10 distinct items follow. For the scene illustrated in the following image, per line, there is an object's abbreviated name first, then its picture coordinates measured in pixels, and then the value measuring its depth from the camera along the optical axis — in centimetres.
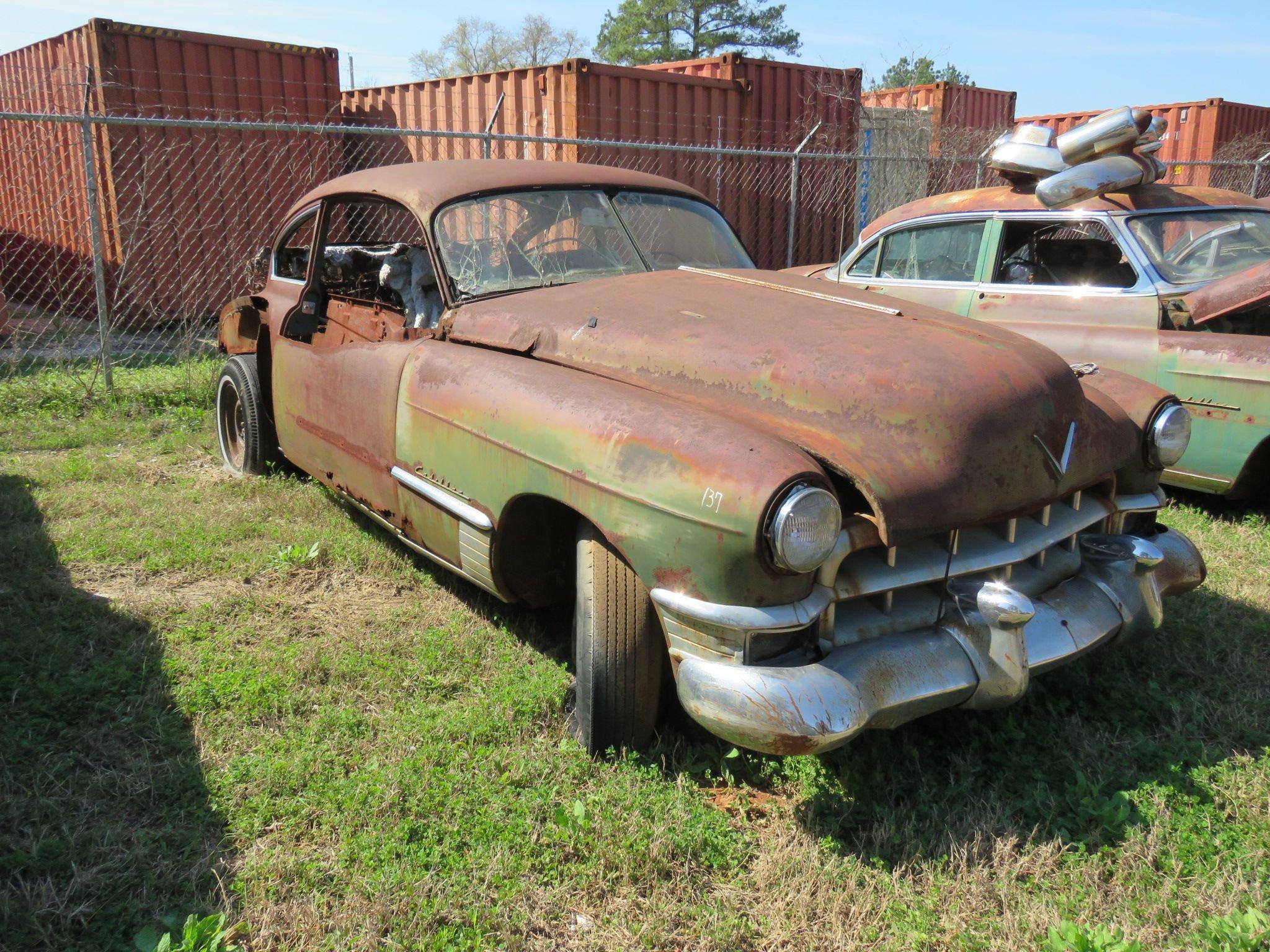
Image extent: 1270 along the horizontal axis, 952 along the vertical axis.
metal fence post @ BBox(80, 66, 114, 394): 669
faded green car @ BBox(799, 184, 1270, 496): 464
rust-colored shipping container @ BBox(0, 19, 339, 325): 1026
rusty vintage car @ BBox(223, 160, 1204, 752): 242
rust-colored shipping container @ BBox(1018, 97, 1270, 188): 1567
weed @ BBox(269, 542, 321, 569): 424
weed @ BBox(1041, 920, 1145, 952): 212
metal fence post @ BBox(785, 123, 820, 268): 920
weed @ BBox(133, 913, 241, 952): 212
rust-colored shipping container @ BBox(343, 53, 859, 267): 1050
